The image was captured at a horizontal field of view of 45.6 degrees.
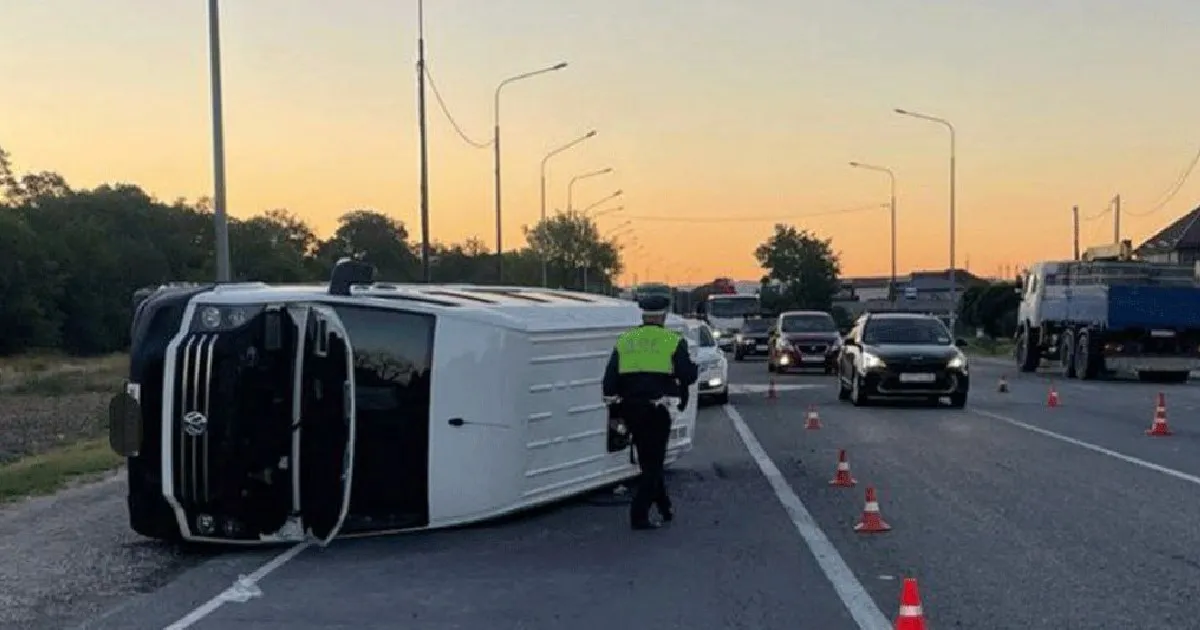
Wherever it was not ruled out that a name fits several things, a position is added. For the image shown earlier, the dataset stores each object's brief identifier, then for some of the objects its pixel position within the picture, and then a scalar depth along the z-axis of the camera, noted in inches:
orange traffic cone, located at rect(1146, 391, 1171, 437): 707.4
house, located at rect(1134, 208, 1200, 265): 3041.3
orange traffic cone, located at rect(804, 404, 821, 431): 751.1
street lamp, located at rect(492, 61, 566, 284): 1733.5
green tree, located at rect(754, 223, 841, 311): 4461.1
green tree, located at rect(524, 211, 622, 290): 3561.5
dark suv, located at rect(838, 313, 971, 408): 895.7
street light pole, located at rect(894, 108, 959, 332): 2256.9
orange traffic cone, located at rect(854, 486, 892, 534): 401.1
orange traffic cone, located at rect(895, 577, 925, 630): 236.5
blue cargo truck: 1245.7
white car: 938.5
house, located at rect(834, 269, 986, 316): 4290.6
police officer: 411.5
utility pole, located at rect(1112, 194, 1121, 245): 2704.2
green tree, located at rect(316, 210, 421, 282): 3927.2
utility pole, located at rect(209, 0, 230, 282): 821.9
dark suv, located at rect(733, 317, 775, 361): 1913.1
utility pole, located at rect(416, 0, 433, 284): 1267.2
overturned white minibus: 383.9
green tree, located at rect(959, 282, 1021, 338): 3189.0
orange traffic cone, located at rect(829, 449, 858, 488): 505.0
